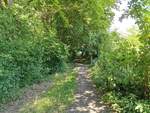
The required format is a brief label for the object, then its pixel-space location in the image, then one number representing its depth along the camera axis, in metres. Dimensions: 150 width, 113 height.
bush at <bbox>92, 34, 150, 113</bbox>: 3.58
